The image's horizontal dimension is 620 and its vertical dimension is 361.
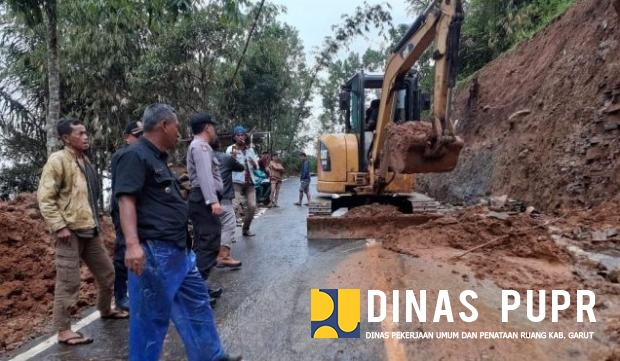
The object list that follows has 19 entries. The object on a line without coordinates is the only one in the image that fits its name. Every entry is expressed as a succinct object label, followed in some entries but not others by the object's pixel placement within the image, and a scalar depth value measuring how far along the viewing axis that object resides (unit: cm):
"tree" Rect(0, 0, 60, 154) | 875
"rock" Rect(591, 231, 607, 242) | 688
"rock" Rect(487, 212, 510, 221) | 807
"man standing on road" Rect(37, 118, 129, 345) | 462
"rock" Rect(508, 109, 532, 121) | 1268
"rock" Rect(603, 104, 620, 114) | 887
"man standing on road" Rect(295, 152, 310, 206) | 1659
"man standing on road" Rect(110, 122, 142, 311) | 546
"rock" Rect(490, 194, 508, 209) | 1115
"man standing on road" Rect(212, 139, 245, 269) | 710
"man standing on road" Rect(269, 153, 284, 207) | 1650
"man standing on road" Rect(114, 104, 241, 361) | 340
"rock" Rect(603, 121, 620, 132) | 884
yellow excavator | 766
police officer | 572
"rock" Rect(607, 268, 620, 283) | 537
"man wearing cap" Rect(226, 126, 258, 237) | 909
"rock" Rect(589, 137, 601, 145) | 916
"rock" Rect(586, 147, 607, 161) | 898
